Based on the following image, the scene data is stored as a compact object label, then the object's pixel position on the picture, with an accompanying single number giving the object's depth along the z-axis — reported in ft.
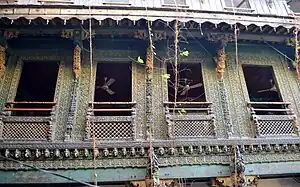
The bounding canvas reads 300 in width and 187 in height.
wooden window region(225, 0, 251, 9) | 37.09
